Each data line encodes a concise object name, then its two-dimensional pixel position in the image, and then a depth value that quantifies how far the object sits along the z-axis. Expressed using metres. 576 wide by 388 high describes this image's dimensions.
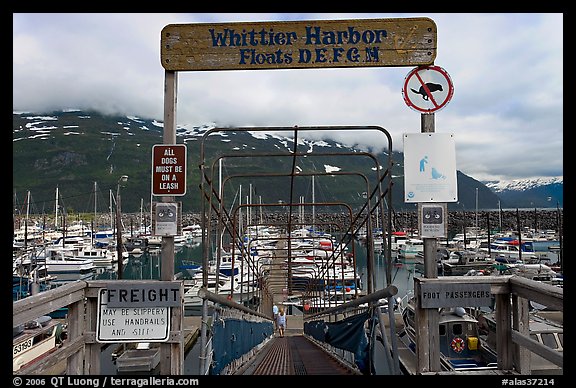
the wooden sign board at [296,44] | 3.77
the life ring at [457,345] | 13.85
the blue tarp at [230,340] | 4.07
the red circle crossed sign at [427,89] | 3.64
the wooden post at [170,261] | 3.63
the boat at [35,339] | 12.91
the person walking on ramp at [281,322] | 15.87
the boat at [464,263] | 35.88
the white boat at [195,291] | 24.73
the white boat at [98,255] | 40.98
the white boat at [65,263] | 36.22
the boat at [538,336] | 8.89
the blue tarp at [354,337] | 4.21
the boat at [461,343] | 13.58
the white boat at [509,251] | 39.03
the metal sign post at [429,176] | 3.55
